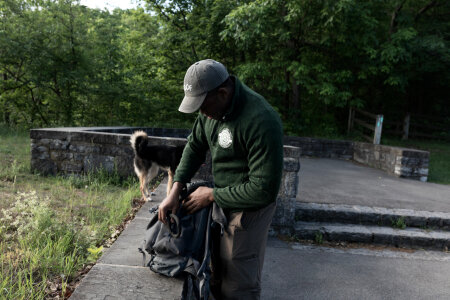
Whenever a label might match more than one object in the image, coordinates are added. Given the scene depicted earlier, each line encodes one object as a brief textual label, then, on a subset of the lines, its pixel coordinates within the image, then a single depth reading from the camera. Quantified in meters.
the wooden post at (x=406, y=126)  17.33
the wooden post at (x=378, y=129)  11.35
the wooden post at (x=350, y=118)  15.74
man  1.78
